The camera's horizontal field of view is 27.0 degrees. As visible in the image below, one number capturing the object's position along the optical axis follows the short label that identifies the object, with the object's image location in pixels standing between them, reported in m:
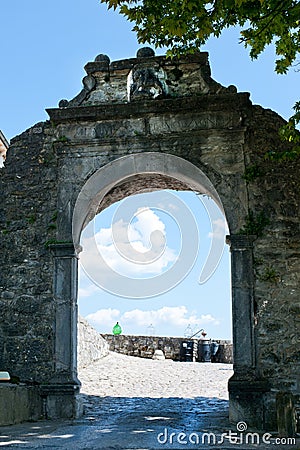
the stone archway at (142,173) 8.03
